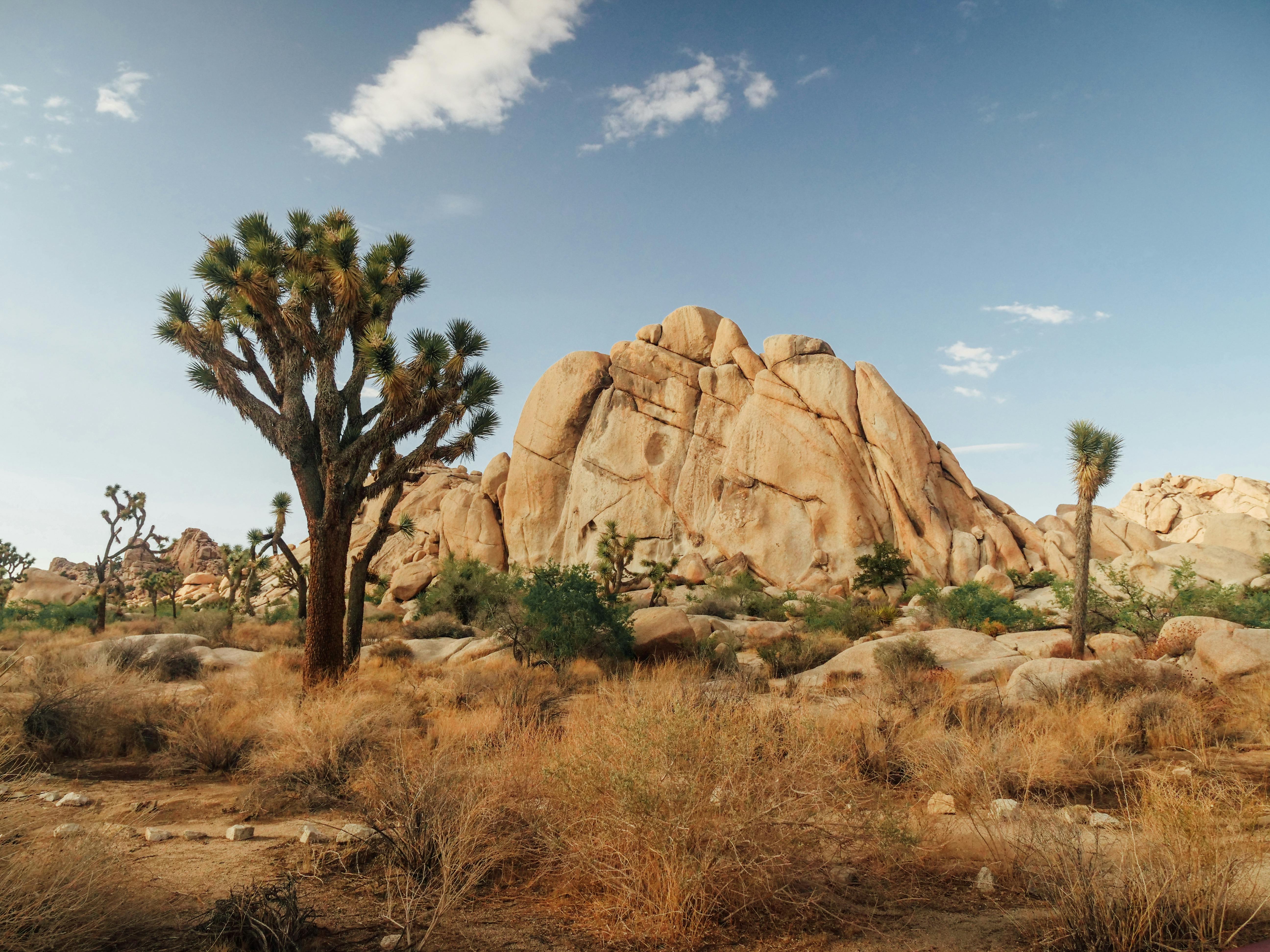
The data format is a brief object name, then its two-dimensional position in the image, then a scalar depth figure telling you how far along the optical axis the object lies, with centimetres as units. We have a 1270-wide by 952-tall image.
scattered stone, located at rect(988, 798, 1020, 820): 535
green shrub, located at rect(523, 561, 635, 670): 1541
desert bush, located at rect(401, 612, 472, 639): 2234
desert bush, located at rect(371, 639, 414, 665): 1720
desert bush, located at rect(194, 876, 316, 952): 345
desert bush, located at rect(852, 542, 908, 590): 3694
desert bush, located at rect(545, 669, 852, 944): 371
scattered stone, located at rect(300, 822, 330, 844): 521
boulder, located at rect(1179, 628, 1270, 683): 1070
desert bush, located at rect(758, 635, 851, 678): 1589
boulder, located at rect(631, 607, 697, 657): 1684
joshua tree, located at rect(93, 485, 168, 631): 2598
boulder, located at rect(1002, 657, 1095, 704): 1012
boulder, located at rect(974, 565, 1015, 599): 3353
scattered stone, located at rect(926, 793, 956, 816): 577
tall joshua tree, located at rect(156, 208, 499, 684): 1277
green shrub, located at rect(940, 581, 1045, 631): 2277
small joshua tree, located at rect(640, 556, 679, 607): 3591
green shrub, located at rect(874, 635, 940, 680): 1362
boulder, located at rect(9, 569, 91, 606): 4788
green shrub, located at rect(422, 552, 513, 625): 2798
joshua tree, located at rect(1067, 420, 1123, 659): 1933
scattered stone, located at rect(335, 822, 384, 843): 491
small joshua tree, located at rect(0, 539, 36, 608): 3962
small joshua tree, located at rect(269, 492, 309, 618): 2395
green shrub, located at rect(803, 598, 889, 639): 2252
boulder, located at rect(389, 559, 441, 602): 4672
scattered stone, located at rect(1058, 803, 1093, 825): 484
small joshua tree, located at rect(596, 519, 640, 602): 3609
